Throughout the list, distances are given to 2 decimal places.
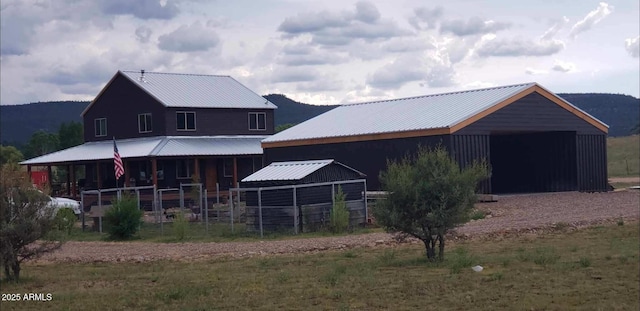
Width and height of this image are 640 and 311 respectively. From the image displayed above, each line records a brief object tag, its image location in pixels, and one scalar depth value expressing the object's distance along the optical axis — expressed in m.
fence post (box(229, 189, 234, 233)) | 28.89
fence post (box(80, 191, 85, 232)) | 33.62
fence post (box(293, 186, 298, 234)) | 27.51
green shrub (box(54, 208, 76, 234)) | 29.66
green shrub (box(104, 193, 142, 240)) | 29.09
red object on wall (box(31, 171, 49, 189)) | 61.45
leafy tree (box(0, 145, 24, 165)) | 78.69
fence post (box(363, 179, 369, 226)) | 29.62
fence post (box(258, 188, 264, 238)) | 27.72
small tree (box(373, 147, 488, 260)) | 18.86
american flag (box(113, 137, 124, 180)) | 39.88
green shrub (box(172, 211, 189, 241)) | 27.97
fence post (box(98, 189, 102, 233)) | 32.09
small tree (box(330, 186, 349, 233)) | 27.33
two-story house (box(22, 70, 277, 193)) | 52.38
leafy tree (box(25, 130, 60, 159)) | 94.31
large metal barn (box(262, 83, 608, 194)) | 38.78
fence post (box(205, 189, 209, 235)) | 29.74
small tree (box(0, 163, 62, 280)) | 17.86
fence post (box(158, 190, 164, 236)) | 30.94
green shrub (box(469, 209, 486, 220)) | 30.10
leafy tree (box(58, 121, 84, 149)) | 86.62
